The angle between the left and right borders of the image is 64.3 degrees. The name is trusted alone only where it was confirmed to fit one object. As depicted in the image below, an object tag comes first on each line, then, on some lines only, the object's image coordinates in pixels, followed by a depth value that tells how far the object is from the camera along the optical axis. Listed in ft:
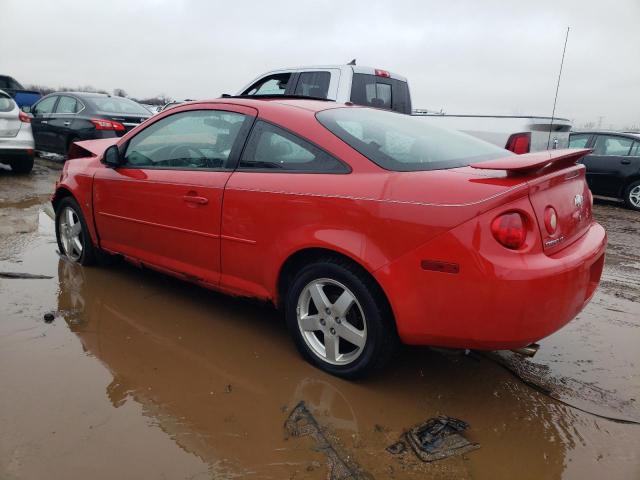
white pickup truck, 22.26
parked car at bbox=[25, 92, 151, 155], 30.89
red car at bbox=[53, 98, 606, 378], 7.27
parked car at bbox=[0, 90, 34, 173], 27.32
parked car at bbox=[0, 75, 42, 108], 61.52
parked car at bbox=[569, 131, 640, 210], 29.96
